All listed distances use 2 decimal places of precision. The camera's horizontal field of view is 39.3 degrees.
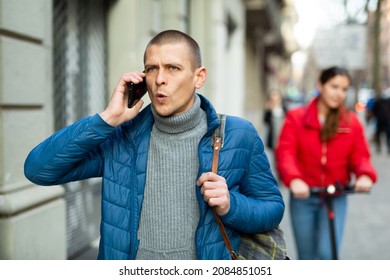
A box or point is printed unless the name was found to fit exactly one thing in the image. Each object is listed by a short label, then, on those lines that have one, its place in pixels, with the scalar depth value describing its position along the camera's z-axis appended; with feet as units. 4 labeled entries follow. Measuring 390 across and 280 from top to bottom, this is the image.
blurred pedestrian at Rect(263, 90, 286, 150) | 25.68
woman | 12.55
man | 6.68
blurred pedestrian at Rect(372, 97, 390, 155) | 54.54
